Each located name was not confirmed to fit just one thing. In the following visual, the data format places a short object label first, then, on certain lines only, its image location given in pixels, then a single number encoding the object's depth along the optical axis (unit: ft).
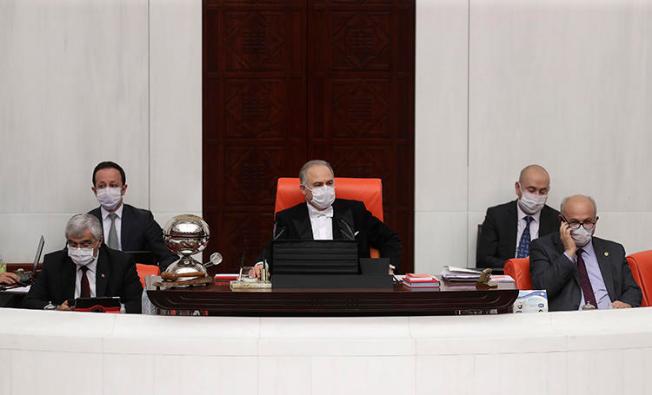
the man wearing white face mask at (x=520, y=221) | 47.44
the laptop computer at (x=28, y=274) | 41.16
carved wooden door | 52.13
